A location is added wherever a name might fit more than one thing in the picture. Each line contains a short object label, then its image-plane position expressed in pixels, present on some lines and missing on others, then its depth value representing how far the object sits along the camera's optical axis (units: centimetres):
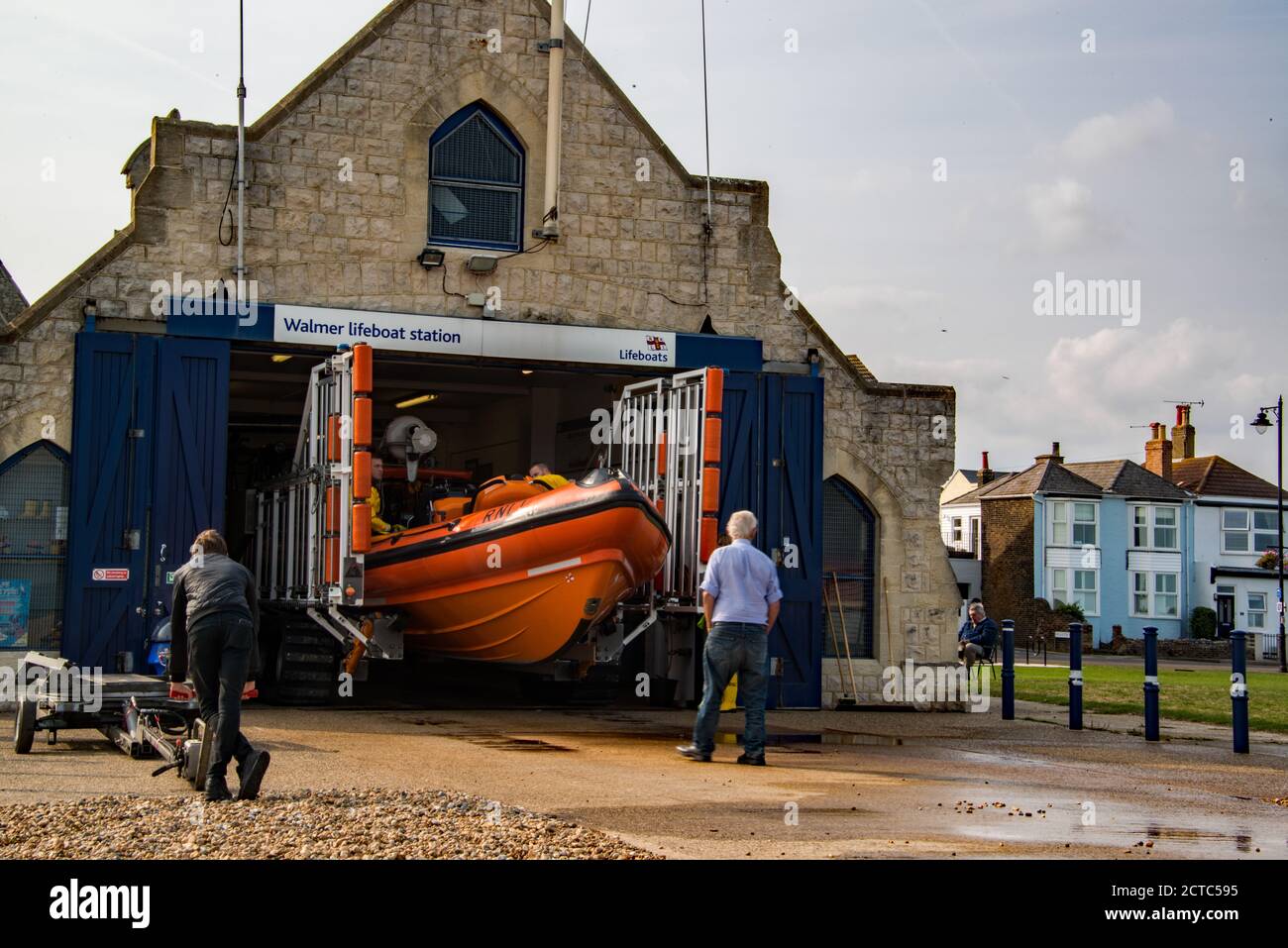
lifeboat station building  1535
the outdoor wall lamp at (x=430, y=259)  1650
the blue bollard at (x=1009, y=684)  1762
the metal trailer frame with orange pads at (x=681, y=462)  1506
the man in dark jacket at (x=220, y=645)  869
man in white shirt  1186
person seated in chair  2017
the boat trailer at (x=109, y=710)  1074
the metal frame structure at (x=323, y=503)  1441
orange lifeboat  1397
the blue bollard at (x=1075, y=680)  1622
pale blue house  5694
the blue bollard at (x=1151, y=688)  1518
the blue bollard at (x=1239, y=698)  1420
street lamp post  4431
